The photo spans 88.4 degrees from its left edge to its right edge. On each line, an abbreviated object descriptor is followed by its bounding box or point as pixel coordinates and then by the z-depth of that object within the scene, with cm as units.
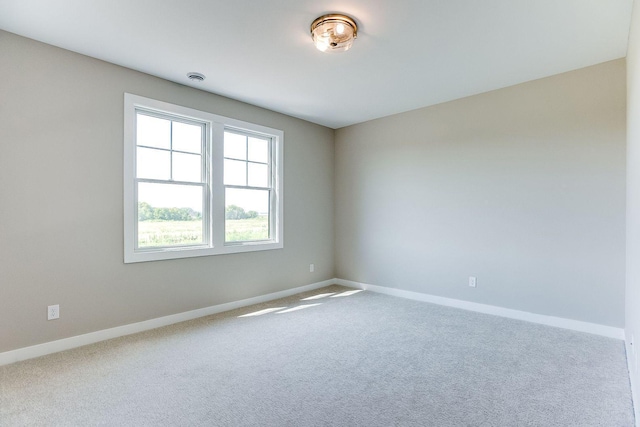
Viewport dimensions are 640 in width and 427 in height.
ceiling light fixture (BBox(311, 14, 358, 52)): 241
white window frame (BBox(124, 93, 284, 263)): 326
